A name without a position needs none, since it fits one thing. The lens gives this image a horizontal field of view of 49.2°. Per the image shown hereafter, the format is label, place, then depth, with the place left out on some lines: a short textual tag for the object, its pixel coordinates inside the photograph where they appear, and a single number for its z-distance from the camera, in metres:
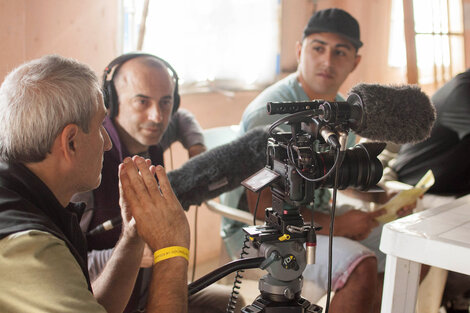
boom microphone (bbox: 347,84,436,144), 0.95
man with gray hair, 0.78
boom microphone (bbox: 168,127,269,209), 1.43
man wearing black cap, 1.59
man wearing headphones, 1.55
